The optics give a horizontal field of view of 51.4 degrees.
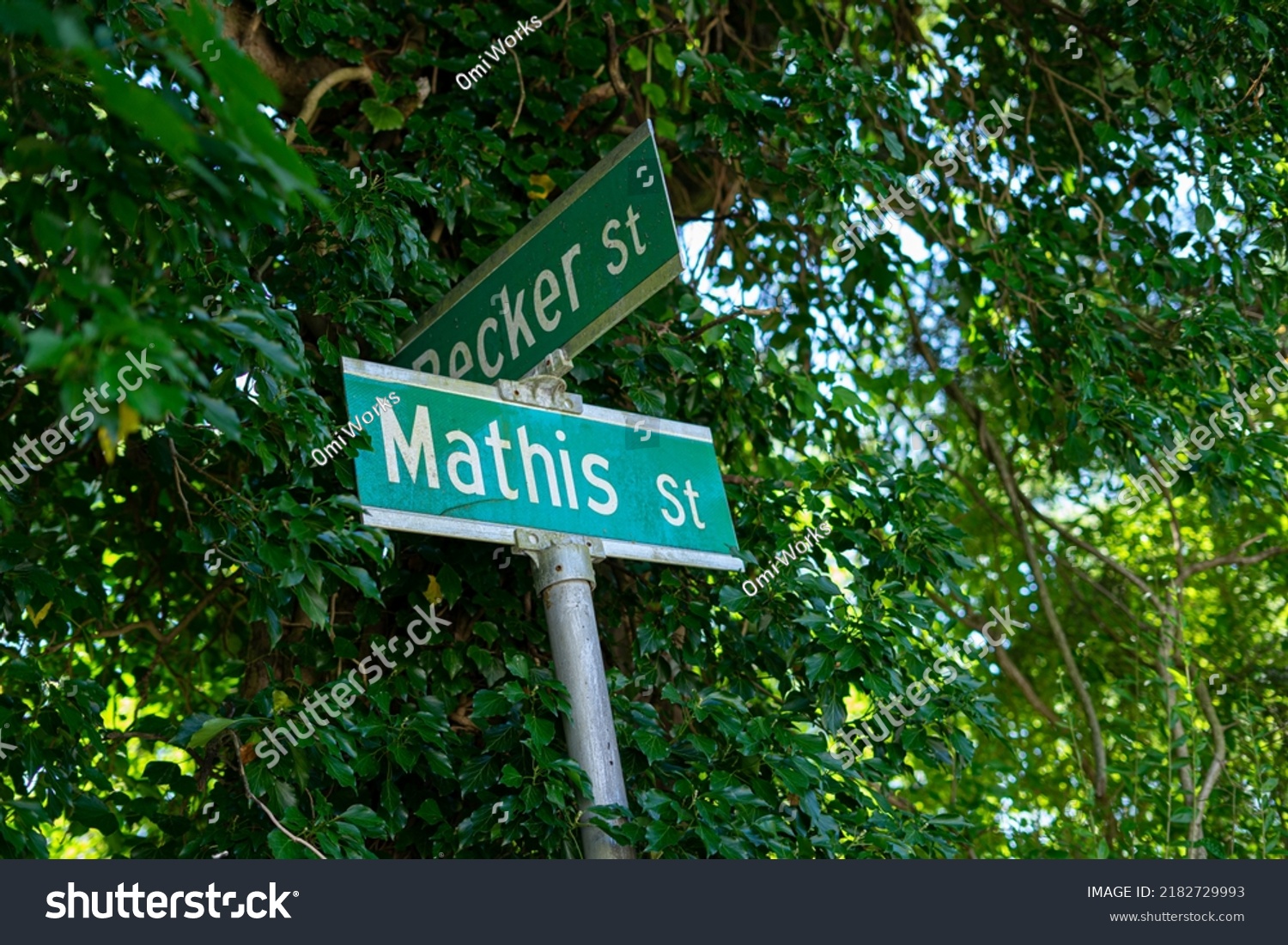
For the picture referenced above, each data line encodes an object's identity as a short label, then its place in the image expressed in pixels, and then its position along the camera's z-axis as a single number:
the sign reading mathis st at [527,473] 1.97
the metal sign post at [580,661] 2.00
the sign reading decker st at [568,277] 1.95
